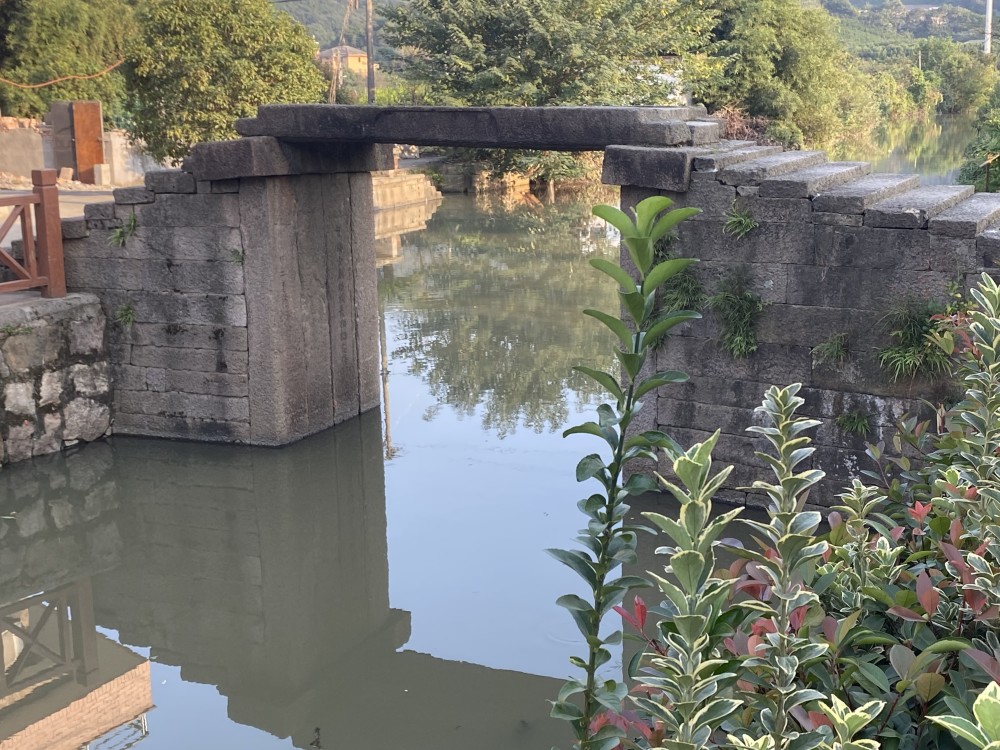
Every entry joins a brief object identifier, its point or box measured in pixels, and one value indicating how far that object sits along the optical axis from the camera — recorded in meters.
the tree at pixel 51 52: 25.97
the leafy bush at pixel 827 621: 1.81
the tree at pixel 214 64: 18.30
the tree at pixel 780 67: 29.58
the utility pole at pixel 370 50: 32.12
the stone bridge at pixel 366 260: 6.34
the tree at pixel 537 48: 23.52
